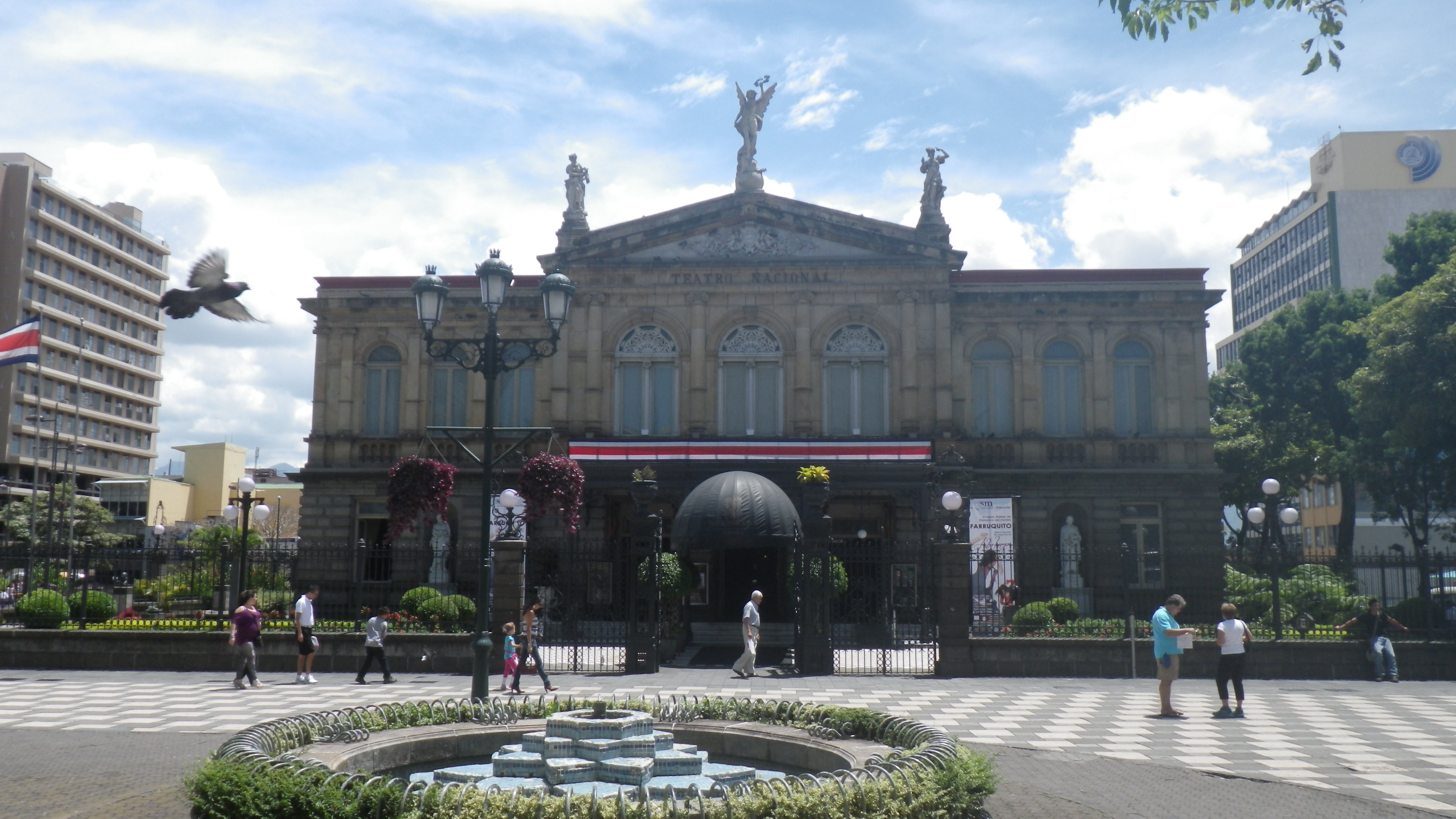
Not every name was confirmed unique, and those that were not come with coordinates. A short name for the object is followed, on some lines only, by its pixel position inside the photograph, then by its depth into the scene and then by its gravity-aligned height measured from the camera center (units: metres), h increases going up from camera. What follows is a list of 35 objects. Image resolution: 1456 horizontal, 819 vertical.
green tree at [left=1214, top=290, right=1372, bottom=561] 43.44 +5.63
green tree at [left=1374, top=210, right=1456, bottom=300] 38.12 +9.93
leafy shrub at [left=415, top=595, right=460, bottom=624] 23.83 -1.39
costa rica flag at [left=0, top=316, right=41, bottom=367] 31.27 +5.38
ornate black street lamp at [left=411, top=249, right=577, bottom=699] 14.98 +2.81
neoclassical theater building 36.34 +5.58
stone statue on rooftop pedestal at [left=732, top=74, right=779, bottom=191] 38.19 +13.85
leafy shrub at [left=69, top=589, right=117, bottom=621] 25.08 -1.42
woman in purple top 20.12 -1.59
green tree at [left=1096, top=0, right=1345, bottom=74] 8.05 +3.69
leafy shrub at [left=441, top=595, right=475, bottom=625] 24.78 -1.41
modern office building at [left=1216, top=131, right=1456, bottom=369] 74.00 +22.84
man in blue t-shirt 16.83 -1.53
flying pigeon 14.04 +2.98
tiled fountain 10.04 -1.95
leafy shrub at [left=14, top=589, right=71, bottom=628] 24.05 -1.46
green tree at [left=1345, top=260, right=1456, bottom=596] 32.19 +4.89
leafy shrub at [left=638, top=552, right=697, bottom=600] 25.14 -0.71
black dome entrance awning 26.83 +0.63
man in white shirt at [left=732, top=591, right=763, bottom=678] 21.95 -1.82
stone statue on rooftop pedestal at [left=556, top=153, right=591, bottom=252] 37.94 +11.04
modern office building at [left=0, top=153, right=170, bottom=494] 77.06 +16.02
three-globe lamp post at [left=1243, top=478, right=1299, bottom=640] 22.31 +0.58
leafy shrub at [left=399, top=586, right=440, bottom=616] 25.66 -1.23
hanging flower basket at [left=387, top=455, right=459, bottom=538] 30.33 +1.38
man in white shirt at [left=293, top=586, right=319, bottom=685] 20.77 -1.66
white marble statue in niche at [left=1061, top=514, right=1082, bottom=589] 35.59 -0.12
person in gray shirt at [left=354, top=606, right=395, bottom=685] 20.86 -1.80
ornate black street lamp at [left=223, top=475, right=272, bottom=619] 23.81 +0.70
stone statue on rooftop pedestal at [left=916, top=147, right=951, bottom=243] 37.44 +11.39
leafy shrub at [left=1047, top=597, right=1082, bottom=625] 27.44 -1.50
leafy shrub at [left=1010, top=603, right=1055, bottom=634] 24.28 -1.57
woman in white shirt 17.00 -1.59
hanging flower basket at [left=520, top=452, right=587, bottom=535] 30.55 +1.53
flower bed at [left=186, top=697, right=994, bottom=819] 7.99 -1.78
